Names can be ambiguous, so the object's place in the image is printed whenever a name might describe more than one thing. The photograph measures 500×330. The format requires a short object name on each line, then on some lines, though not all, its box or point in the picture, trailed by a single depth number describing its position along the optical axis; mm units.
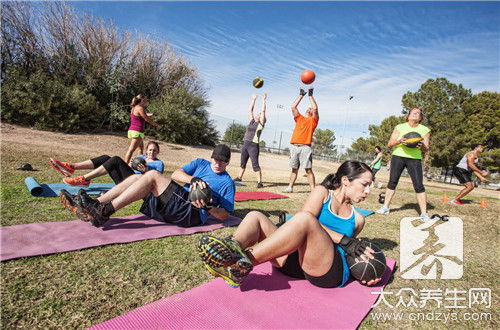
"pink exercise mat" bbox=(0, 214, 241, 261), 2380
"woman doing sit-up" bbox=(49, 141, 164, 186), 3852
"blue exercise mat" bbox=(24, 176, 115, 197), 4027
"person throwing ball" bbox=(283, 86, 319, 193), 6691
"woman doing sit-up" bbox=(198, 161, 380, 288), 1852
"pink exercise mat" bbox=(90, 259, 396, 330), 1718
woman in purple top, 6664
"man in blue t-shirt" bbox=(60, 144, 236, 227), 2840
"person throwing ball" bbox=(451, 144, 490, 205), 7289
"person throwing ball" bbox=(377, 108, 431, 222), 5125
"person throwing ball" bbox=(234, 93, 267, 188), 7660
